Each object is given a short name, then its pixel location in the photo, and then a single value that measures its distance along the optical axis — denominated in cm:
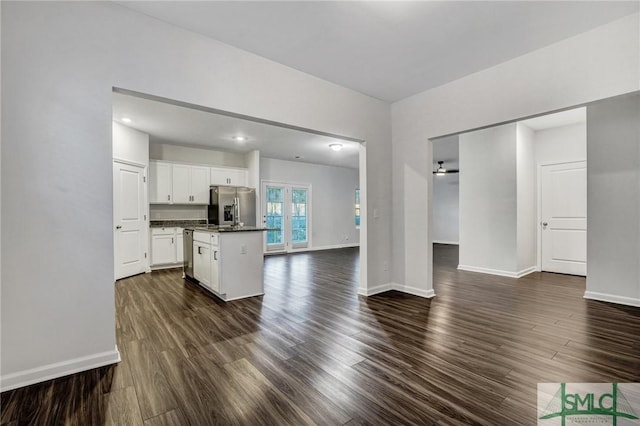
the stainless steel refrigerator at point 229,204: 666
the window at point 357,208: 1041
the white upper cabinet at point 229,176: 700
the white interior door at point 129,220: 506
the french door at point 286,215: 823
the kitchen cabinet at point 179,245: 626
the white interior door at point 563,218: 507
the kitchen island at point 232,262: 376
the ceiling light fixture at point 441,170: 852
